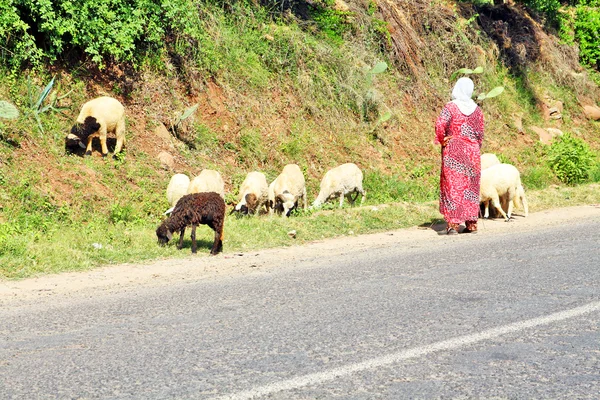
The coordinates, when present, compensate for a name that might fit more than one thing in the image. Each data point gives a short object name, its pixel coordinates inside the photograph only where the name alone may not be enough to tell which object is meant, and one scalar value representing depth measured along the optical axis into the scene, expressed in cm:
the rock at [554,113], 2495
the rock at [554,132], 2347
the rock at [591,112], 2597
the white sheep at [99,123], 1328
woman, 1219
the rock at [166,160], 1413
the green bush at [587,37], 2870
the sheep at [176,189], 1298
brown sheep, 1016
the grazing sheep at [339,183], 1542
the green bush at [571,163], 1881
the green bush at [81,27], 1345
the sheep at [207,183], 1270
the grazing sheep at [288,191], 1385
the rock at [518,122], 2284
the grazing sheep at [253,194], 1332
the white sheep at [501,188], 1386
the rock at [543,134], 2292
